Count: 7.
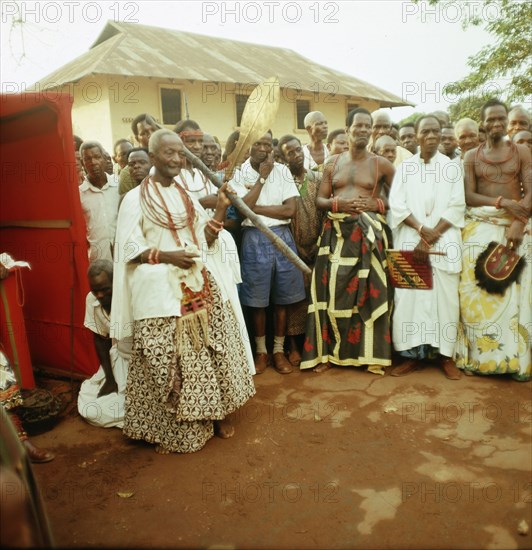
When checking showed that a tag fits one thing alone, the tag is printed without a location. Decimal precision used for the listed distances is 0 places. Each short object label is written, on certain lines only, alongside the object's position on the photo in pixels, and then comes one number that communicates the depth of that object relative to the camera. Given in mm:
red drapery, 4062
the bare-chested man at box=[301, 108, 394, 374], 4441
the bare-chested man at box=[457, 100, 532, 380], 4109
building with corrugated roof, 14109
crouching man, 3744
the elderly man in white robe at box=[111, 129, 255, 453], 3189
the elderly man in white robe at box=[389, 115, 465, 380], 4258
